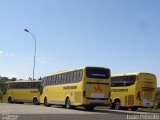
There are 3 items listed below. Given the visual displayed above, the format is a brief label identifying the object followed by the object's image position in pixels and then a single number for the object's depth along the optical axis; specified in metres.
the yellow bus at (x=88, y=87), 17.01
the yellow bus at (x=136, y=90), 19.44
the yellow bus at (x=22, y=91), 28.30
